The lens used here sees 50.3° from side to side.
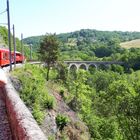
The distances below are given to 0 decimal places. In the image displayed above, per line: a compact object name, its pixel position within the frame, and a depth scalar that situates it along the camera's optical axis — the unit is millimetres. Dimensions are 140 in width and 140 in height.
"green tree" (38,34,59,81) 18106
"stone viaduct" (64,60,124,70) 48802
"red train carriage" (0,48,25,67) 13186
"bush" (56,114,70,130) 10990
